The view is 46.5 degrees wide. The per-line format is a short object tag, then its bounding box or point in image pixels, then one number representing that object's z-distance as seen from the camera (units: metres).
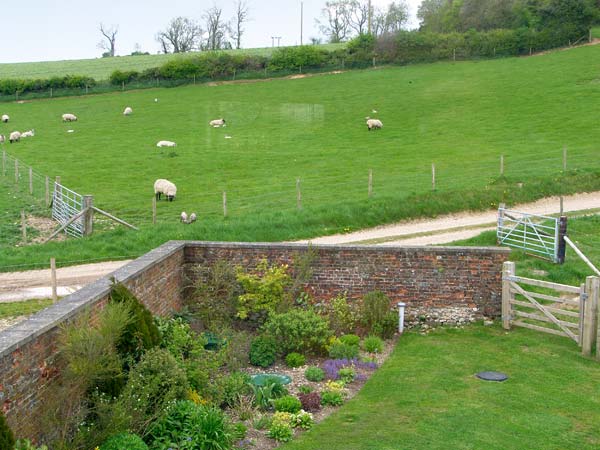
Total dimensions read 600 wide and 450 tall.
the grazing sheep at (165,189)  28.45
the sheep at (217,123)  45.47
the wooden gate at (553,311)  13.37
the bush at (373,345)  14.15
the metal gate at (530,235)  19.08
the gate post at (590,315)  13.18
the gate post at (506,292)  14.80
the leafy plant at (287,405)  11.30
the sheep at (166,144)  39.94
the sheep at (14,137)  43.84
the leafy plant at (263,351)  13.55
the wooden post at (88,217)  22.77
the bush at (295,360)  13.54
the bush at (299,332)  13.91
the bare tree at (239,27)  109.81
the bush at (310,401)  11.52
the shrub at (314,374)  12.73
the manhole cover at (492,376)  12.48
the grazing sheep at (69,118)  49.34
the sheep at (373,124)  42.69
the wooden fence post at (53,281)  13.65
